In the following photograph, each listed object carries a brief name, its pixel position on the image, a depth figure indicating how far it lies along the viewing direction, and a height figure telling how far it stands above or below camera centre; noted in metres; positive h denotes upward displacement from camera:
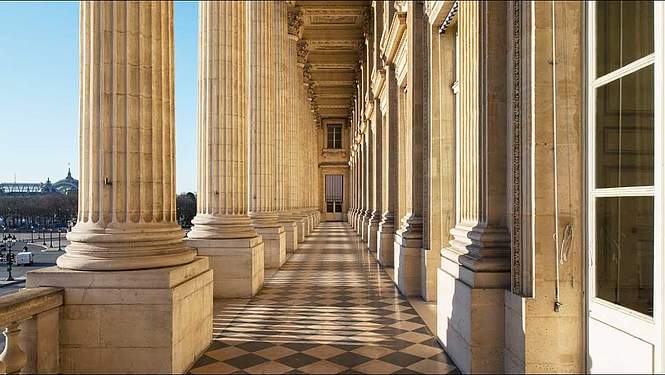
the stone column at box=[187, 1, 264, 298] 9.41 +0.67
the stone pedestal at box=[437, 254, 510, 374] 4.89 -1.23
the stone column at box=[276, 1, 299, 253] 17.91 +1.83
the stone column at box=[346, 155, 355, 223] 42.69 +1.83
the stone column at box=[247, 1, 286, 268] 13.66 +1.67
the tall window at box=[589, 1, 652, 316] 3.38 +0.25
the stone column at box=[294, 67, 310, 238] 23.47 +1.60
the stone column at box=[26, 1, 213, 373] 4.89 -0.31
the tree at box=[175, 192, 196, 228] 34.50 -1.06
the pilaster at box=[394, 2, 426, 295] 9.66 +0.49
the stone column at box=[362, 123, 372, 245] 22.09 +0.46
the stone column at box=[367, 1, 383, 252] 18.05 +1.34
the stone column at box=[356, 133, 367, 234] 25.89 +0.37
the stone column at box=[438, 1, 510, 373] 4.91 -0.22
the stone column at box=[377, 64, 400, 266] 13.77 +0.41
